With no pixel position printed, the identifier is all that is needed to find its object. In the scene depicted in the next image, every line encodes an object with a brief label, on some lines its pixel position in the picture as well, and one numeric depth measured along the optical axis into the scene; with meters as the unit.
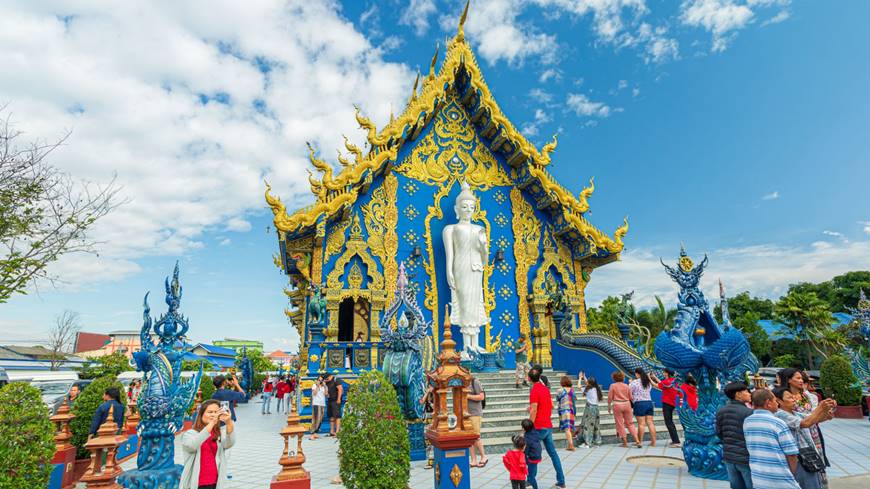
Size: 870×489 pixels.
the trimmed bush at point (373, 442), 4.68
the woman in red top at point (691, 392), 7.57
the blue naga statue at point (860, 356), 11.48
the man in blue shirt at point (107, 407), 7.16
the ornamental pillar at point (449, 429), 5.05
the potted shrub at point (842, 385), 13.26
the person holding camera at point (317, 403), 10.13
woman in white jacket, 3.99
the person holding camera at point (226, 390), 10.27
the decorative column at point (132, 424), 9.28
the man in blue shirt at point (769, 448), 3.48
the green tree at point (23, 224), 7.72
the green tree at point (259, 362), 34.18
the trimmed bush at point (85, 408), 7.74
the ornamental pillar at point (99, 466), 4.67
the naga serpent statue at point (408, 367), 7.67
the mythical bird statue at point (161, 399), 4.49
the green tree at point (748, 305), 41.16
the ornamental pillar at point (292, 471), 5.25
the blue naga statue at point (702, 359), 6.46
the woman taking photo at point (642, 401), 8.73
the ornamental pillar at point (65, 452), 6.63
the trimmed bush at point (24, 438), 4.29
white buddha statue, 13.77
